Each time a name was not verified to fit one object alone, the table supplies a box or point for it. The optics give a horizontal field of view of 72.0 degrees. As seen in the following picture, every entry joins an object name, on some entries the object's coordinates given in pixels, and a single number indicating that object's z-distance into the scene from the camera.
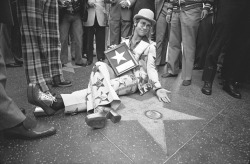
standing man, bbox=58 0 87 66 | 2.73
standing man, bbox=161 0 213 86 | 2.33
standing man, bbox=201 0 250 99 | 2.00
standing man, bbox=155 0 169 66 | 2.96
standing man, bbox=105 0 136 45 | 3.28
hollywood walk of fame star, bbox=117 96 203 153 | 1.41
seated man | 1.38
